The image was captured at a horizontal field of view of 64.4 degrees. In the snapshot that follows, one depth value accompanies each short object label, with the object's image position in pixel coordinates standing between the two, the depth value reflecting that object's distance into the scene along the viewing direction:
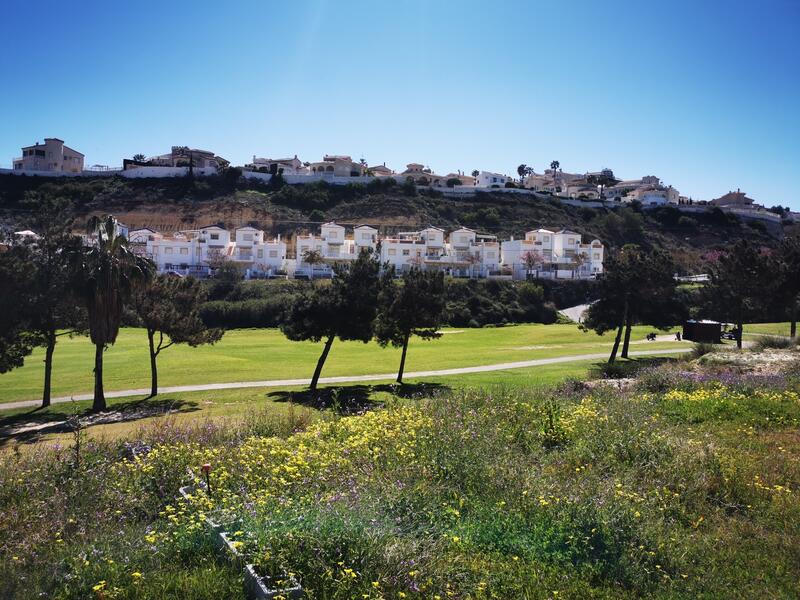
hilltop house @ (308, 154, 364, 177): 141.12
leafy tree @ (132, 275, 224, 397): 32.00
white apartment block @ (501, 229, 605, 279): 98.25
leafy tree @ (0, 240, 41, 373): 27.80
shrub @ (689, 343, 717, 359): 29.60
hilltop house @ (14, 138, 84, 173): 135.75
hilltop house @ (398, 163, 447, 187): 138.75
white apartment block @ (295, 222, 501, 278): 96.44
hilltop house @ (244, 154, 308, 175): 140.05
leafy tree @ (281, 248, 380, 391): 31.64
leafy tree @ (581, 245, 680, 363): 39.44
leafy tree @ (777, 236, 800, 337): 40.12
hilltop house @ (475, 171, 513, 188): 159.88
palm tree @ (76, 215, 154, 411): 27.69
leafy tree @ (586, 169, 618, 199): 166.25
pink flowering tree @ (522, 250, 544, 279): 96.18
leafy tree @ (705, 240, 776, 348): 39.44
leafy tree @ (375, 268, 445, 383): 33.59
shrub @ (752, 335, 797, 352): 31.08
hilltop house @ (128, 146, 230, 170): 138.25
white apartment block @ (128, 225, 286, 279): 92.19
